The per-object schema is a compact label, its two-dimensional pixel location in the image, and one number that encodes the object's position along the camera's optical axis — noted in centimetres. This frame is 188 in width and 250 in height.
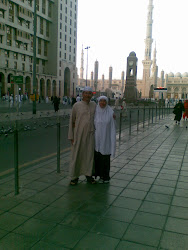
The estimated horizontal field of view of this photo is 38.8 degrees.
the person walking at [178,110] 1616
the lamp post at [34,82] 2145
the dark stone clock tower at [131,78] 4672
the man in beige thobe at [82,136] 459
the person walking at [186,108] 1584
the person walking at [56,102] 2401
